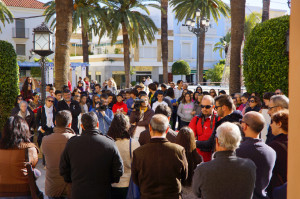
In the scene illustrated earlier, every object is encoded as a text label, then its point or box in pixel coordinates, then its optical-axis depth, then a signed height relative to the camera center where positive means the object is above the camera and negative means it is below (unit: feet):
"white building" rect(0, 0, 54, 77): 142.61 +19.69
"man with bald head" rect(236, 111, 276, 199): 11.86 -2.79
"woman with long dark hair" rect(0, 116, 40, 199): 13.24 -3.18
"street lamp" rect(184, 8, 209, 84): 76.75 +11.50
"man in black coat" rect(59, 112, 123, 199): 13.10 -3.35
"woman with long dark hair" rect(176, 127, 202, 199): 15.38 -3.18
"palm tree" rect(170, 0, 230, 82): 99.81 +19.62
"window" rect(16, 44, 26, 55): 144.36 +10.48
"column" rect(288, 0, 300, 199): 5.84 -0.53
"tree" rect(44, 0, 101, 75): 79.56 +14.48
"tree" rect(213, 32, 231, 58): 163.60 +14.88
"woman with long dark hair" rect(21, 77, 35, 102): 40.09 -1.68
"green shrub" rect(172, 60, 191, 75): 140.56 +2.70
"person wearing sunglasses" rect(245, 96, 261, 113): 25.63 -2.06
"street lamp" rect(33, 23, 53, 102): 31.45 +2.92
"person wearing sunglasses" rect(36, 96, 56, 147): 26.68 -3.17
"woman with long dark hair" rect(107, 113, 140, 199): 14.65 -3.01
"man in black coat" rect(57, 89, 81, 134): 27.84 -2.53
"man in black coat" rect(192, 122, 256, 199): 10.71 -3.03
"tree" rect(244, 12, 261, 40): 140.56 +21.31
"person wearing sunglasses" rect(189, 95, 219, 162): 18.38 -2.44
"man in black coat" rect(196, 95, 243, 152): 16.72 -1.92
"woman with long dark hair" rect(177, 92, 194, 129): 33.22 -3.28
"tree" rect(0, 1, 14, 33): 89.61 +17.16
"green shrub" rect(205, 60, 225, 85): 125.73 +0.66
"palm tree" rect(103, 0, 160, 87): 83.97 +12.96
